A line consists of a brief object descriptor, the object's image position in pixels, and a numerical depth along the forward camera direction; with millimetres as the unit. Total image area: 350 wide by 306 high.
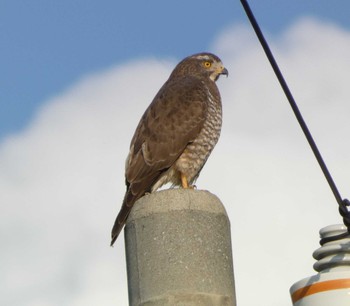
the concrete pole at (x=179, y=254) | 8258
